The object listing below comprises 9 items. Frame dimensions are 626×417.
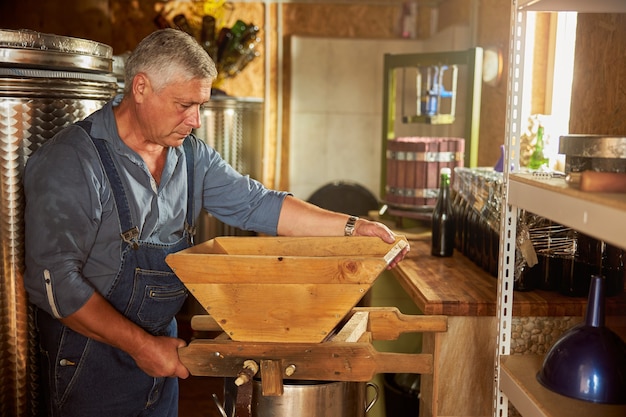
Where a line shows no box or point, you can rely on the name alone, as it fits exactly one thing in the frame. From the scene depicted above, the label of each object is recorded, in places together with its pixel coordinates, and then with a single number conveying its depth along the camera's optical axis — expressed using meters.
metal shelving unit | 1.36
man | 1.89
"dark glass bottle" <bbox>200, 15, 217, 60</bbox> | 5.47
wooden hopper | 1.70
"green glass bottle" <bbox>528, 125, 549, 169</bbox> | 2.91
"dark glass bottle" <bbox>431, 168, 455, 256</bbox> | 3.07
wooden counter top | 2.18
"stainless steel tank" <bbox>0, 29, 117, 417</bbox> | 2.18
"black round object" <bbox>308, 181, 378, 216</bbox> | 6.27
